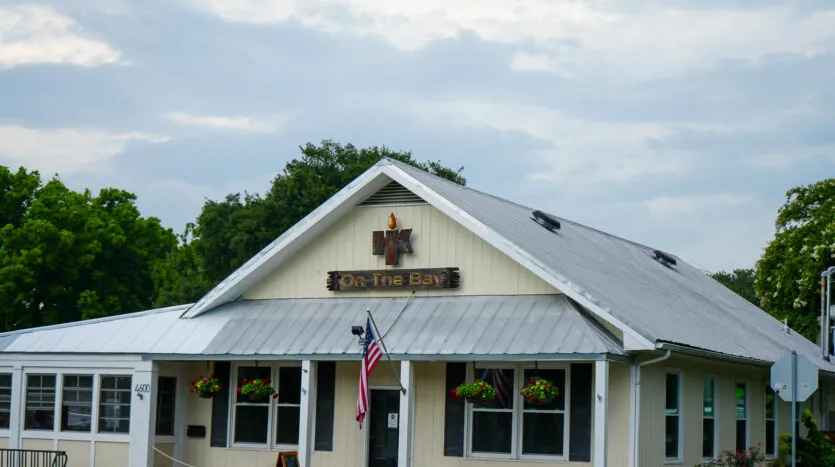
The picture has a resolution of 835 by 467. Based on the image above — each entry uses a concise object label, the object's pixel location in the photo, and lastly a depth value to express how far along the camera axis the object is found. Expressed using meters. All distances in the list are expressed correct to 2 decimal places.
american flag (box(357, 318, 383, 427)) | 19.70
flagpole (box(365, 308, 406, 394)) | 19.86
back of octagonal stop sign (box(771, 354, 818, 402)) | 17.16
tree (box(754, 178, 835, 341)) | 46.34
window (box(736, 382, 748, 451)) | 25.11
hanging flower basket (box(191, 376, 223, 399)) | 22.70
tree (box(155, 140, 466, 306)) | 51.03
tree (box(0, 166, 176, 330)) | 46.53
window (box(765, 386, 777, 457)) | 27.05
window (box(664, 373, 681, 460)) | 21.31
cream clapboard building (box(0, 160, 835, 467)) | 19.97
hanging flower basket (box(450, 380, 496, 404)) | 20.03
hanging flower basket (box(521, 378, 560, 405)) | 19.62
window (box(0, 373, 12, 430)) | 24.19
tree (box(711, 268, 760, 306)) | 77.06
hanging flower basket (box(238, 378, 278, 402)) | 22.31
